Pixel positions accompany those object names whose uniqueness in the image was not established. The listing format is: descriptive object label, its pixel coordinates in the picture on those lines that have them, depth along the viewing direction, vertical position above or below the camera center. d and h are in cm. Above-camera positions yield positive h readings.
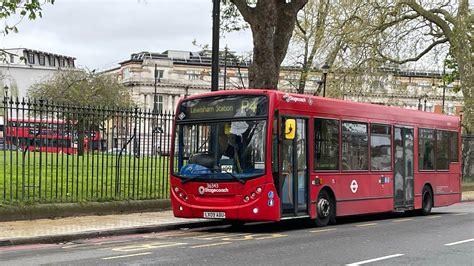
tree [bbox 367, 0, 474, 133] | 3183 +613
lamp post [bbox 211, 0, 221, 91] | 1730 +278
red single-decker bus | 1367 -23
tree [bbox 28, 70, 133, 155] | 5841 +554
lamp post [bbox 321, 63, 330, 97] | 2929 +357
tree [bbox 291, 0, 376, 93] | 3106 +579
